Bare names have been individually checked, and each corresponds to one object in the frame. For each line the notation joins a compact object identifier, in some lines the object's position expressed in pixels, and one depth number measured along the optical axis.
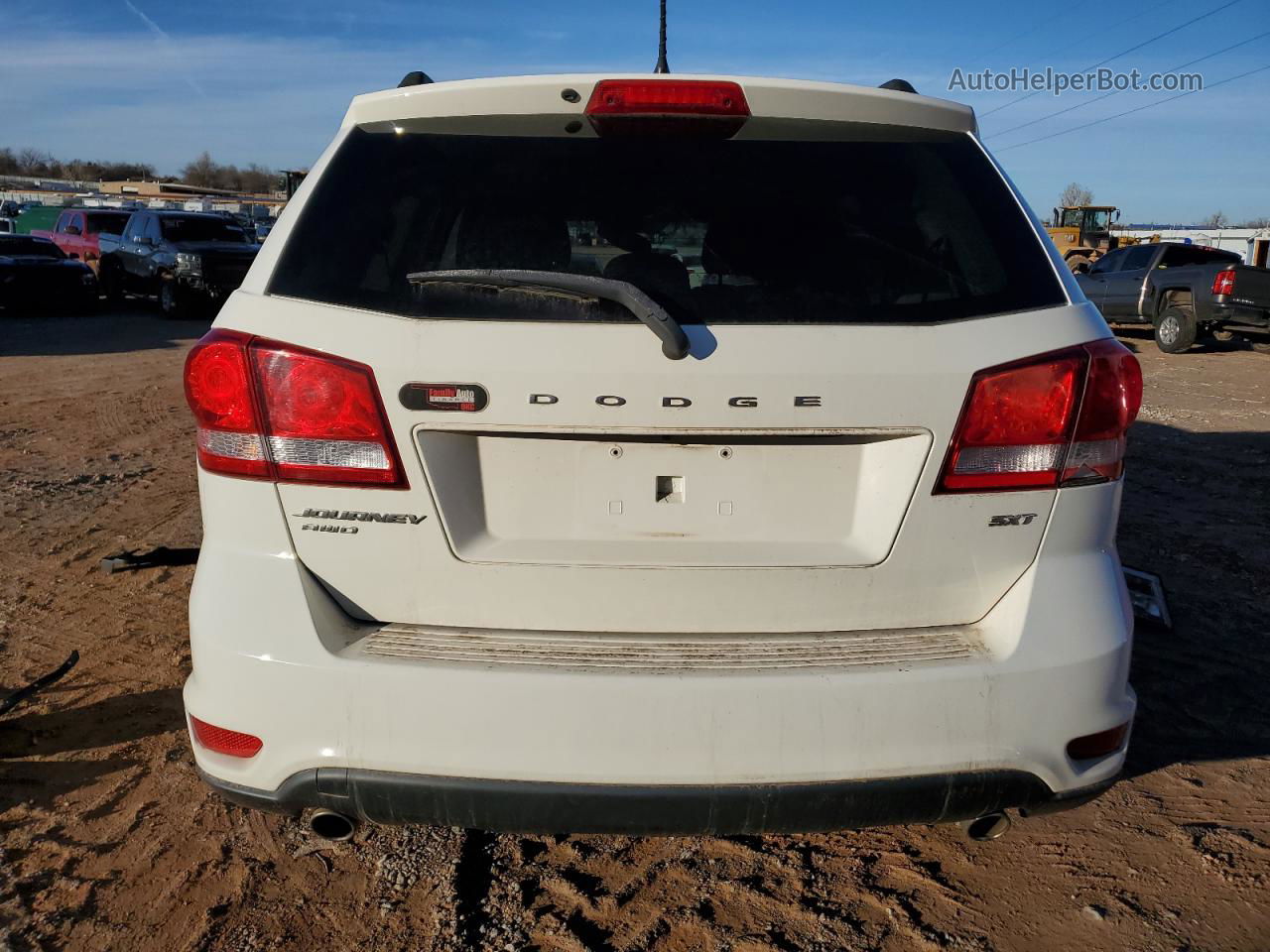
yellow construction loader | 27.42
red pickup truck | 20.92
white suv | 1.91
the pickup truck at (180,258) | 17.19
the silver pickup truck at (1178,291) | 14.98
